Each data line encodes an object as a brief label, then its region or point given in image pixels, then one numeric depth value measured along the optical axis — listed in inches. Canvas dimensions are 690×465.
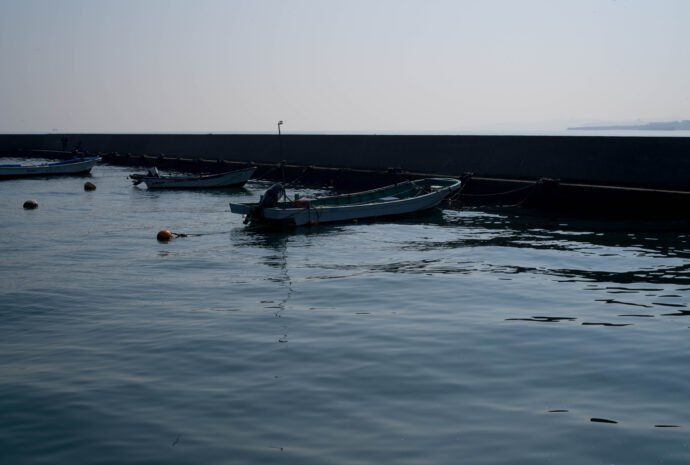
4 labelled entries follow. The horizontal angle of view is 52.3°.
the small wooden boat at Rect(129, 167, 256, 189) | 1811.0
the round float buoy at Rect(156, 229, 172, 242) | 975.0
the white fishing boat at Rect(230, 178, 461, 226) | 1082.1
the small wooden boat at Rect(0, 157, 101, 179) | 2180.1
